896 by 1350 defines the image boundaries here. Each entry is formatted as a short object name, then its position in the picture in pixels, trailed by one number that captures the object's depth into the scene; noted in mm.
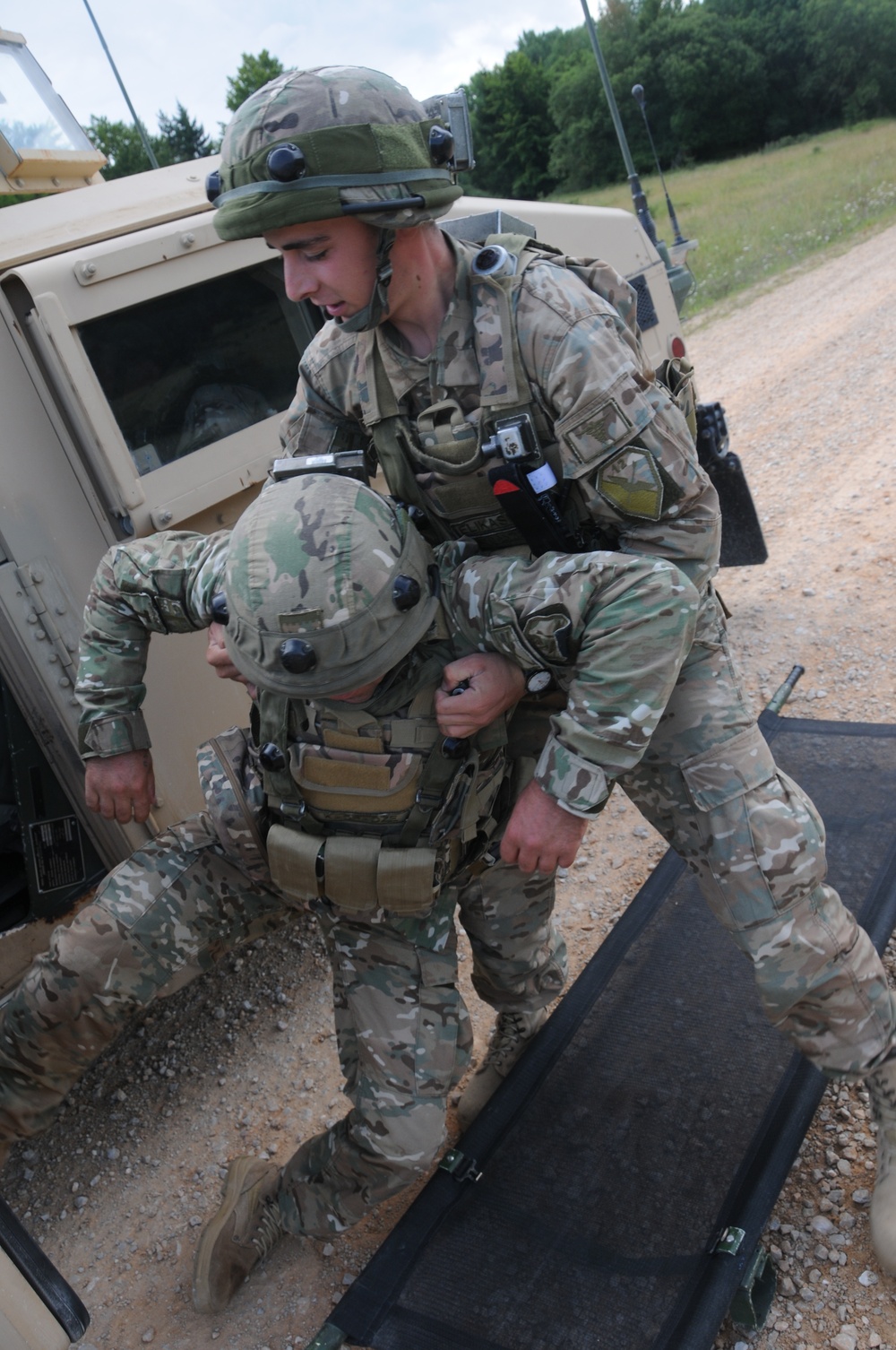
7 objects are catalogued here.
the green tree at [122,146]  26781
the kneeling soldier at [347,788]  2082
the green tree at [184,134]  34094
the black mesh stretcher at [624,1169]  2332
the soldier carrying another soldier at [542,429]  2145
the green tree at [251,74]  35062
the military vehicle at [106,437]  2729
